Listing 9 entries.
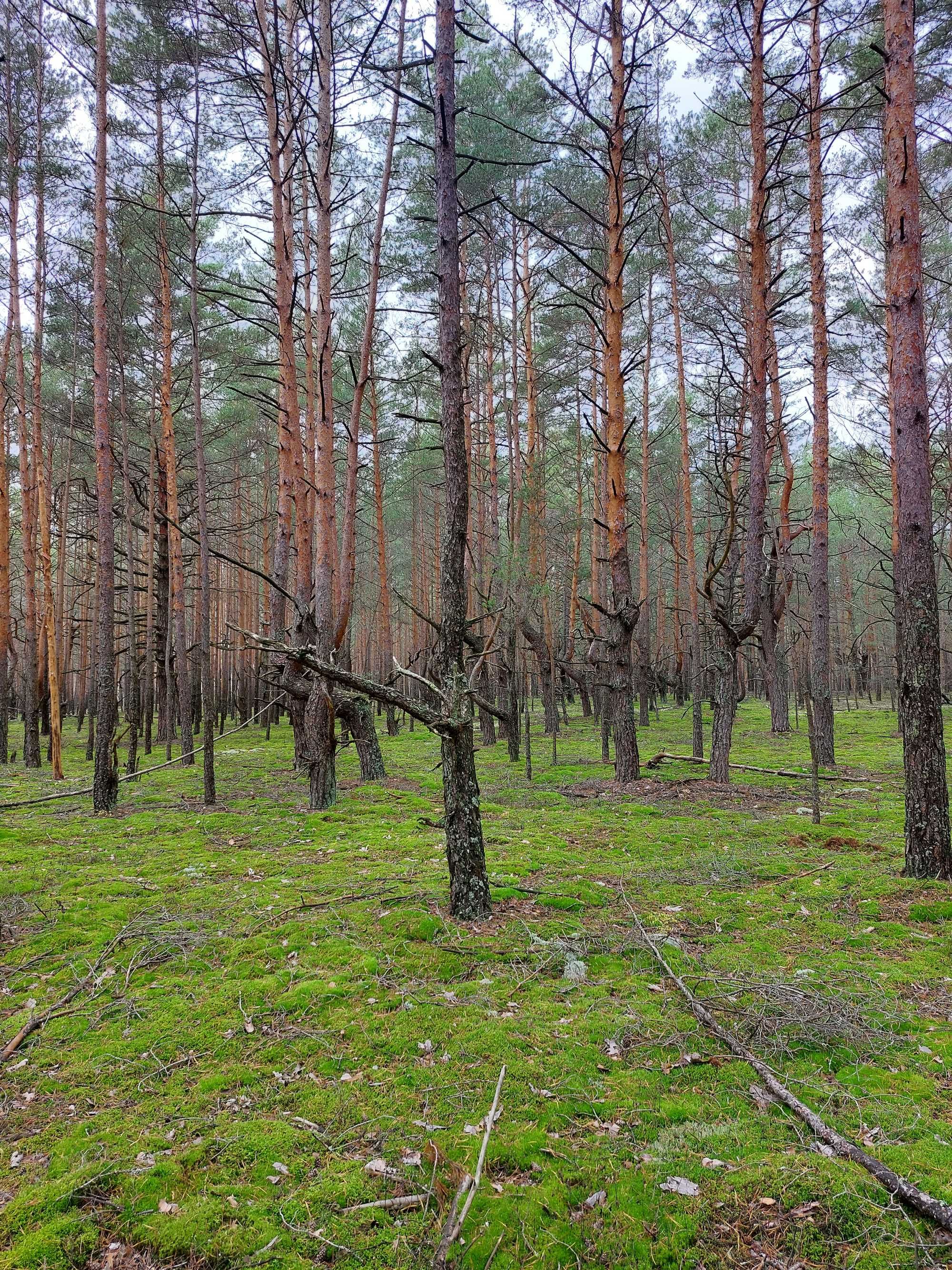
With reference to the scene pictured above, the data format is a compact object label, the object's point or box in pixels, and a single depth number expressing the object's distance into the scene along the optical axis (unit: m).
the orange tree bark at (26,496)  12.63
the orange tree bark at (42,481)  11.85
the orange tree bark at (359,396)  8.92
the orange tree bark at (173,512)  13.49
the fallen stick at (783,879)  5.39
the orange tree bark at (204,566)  8.38
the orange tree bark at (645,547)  18.42
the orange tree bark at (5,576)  13.77
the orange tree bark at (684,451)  14.43
